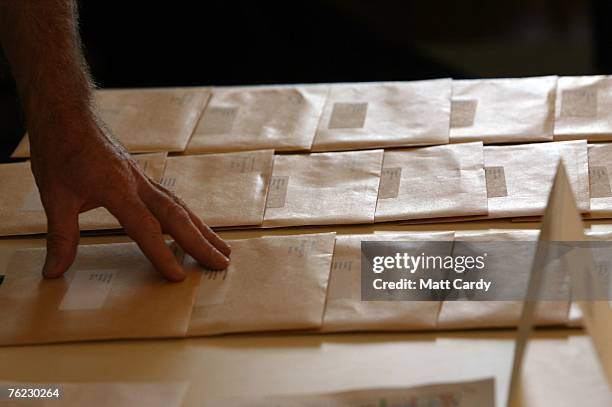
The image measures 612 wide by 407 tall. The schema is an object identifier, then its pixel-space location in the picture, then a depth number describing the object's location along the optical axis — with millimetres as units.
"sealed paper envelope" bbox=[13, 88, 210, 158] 1454
